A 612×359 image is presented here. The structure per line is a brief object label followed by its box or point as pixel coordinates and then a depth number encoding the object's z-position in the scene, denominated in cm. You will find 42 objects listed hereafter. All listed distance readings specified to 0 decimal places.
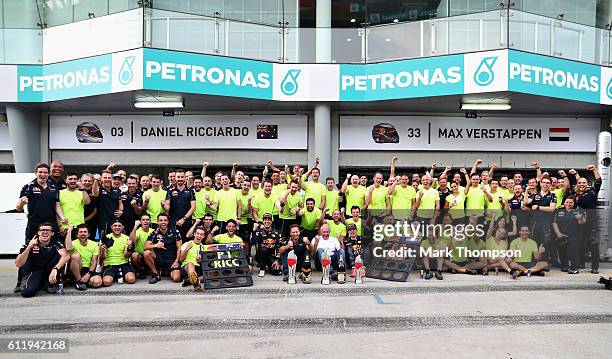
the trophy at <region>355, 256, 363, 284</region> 827
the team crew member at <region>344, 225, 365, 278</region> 888
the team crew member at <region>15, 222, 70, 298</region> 739
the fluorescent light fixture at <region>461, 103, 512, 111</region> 1298
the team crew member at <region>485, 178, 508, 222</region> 905
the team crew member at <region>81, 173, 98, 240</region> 863
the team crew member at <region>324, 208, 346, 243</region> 902
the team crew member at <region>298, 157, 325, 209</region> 980
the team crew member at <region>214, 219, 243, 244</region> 853
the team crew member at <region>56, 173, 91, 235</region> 830
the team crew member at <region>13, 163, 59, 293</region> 787
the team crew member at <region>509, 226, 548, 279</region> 889
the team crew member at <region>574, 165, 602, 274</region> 923
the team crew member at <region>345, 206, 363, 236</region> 909
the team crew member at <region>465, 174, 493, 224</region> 916
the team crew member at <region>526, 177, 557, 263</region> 904
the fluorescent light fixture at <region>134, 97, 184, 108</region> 1288
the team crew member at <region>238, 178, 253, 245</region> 955
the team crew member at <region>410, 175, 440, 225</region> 906
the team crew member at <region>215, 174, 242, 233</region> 934
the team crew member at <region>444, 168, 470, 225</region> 895
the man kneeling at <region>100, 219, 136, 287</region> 823
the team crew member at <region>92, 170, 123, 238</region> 880
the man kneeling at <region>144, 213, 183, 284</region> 838
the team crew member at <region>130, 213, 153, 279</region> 856
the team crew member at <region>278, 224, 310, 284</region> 858
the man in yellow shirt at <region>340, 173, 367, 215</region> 977
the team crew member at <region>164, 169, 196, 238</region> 907
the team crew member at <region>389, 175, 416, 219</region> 945
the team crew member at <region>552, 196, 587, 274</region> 917
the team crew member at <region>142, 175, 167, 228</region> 915
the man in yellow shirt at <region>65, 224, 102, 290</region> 784
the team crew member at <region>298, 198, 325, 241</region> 935
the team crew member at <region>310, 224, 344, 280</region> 846
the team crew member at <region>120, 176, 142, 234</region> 902
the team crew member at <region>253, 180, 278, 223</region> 959
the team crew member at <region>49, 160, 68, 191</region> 830
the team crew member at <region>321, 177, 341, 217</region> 967
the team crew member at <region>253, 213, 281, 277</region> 883
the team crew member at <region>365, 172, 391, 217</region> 952
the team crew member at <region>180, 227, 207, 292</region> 804
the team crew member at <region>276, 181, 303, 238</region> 941
